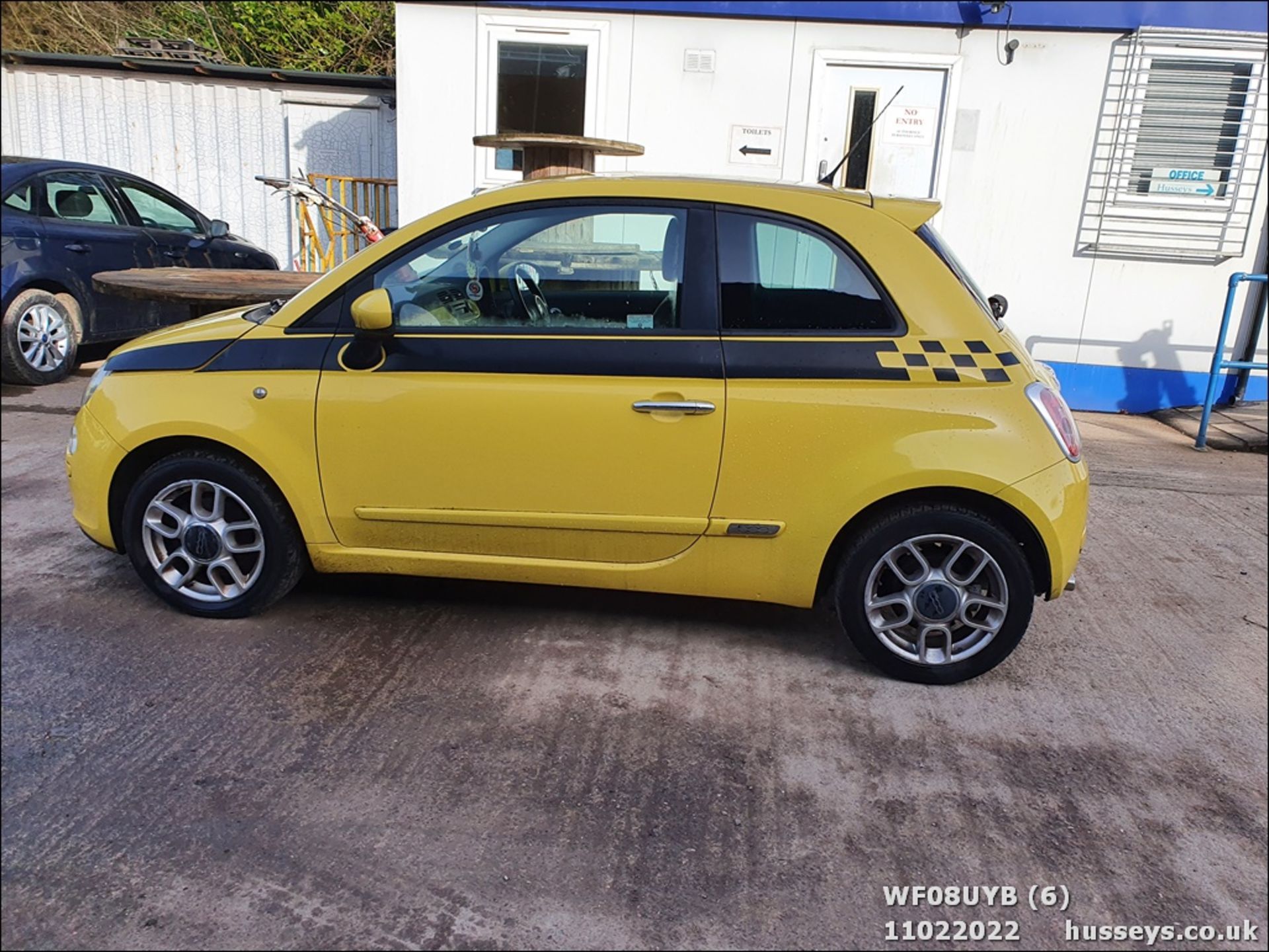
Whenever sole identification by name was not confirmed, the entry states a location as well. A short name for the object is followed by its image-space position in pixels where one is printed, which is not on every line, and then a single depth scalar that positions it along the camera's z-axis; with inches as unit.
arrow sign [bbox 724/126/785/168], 312.0
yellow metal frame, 388.8
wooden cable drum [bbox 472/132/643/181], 229.0
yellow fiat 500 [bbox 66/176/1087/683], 130.5
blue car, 260.1
